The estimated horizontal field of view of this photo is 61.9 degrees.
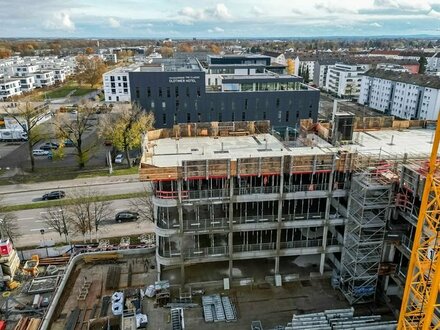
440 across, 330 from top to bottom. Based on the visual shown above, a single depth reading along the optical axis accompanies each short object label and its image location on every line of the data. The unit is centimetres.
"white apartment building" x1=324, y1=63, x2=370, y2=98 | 14200
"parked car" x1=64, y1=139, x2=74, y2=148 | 8199
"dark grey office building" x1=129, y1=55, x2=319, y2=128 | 7275
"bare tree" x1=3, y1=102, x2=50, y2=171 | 6675
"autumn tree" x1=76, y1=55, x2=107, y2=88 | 15934
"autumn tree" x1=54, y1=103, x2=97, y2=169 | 6769
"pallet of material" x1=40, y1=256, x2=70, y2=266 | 4009
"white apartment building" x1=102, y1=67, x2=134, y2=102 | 11705
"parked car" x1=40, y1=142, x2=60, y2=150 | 7981
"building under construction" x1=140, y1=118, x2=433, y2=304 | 3241
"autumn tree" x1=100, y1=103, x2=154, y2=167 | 6731
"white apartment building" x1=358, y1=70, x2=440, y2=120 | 10159
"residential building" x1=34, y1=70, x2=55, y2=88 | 15725
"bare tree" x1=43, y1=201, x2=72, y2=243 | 4403
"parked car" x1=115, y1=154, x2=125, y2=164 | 7138
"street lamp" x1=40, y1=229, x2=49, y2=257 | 4124
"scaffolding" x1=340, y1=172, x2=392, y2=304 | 3183
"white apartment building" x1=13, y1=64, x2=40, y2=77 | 15912
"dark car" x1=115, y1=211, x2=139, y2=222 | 4903
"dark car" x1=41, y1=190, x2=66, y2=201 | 5533
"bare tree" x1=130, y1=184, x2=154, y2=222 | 4786
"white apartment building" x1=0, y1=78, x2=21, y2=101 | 13150
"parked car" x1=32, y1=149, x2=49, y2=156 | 7621
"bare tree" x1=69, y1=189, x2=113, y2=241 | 4409
